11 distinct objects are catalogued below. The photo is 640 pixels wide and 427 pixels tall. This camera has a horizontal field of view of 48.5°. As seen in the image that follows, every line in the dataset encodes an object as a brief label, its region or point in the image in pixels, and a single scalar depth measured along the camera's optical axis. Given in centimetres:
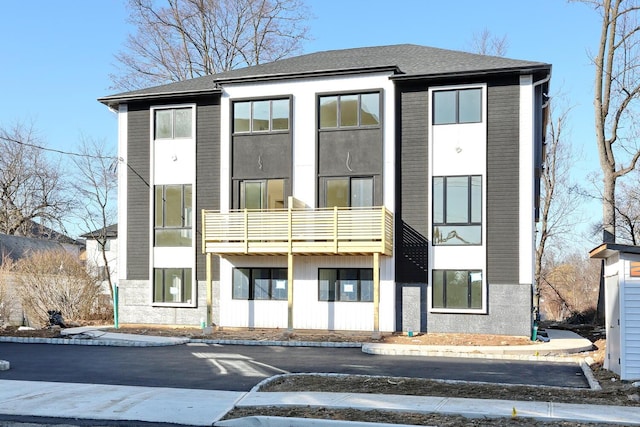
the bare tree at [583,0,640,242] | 2994
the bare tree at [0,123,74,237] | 4672
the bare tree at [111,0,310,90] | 4156
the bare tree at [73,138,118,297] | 4075
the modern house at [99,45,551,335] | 2305
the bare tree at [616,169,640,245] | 3500
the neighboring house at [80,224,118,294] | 4832
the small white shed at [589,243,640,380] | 1274
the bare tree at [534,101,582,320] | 3962
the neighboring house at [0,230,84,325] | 2505
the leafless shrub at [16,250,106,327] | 2581
